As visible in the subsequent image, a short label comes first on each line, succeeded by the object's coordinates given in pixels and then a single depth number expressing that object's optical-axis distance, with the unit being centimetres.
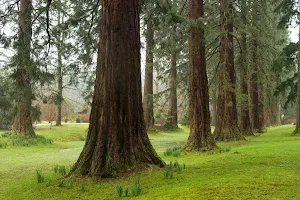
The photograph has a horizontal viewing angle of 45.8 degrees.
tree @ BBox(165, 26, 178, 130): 2780
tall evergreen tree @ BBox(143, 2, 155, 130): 2425
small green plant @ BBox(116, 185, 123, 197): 484
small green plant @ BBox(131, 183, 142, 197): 481
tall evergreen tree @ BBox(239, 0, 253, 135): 1839
